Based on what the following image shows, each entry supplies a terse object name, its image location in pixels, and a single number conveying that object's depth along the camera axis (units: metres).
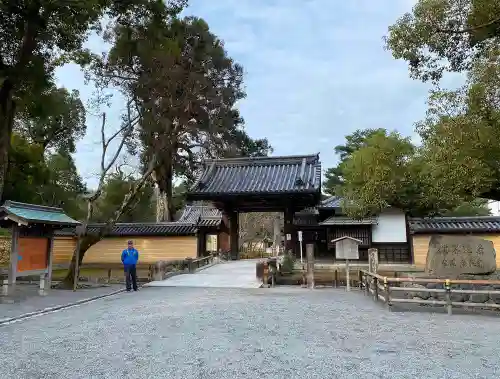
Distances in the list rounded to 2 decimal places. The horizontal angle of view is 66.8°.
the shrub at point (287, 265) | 14.76
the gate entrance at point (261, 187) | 19.53
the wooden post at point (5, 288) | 9.90
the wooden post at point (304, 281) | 13.08
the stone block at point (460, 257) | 10.21
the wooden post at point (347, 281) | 12.23
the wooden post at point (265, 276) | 13.19
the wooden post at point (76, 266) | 11.64
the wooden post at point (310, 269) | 12.82
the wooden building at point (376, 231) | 21.48
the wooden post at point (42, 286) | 10.80
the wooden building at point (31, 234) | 9.84
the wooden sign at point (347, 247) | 11.95
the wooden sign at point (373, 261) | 12.03
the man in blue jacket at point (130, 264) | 11.70
